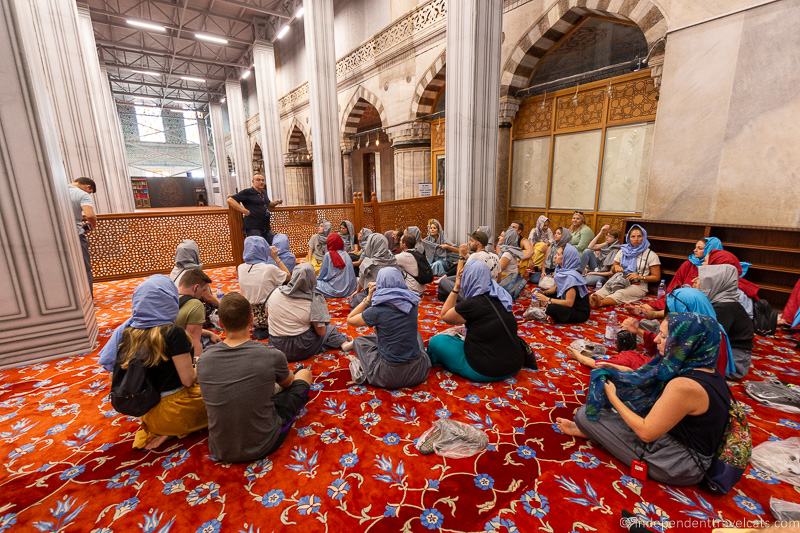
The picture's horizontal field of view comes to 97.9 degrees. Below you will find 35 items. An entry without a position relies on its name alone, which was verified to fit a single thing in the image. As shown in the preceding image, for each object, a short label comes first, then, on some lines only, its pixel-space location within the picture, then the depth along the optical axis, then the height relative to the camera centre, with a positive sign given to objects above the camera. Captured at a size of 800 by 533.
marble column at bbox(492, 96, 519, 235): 6.82 +0.81
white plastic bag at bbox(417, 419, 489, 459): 1.78 -1.25
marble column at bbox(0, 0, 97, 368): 2.46 -0.16
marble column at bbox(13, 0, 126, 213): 5.68 +2.08
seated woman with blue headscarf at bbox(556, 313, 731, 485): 1.37 -0.91
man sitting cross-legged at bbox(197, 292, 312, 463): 1.55 -0.83
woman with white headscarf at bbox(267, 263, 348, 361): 2.62 -0.88
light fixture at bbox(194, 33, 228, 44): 10.35 +4.90
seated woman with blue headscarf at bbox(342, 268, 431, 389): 2.22 -0.89
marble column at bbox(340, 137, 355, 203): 11.06 +1.19
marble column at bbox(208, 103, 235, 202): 18.81 +2.86
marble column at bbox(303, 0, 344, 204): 7.52 +2.17
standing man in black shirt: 5.01 -0.05
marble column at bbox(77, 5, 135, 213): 8.56 +1.90
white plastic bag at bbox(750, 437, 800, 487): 1.62 -1.28
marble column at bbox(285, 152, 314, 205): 14.60 +0.89
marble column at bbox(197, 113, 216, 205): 21.48 +2.96
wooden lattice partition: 4.80 -0.44
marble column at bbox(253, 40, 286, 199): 11.63 +2.96
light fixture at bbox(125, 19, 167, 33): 9.60 +4.96
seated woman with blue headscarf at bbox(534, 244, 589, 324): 3.41 -1.04
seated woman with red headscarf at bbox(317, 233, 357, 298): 4.35 -1.00
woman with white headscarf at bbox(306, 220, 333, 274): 5.29 -0.69
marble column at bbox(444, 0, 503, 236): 5.35 +1.35
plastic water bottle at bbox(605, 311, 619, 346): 3.03 -1.22
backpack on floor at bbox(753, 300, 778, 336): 3.22 -1.18
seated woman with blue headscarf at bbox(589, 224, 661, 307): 4.09 -0.97
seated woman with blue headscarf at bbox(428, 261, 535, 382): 2.29 -0.90
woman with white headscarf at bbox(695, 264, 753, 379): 2.43 -0.84
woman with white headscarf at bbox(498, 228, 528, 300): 4.17 -0.96
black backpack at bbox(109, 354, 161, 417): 1.62 -0.85
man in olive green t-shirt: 2.11 -0.61
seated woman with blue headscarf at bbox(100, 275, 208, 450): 1.64 -0.73
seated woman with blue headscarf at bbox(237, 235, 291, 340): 3.11 -0.69
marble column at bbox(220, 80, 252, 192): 15.58 +3.60
